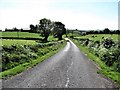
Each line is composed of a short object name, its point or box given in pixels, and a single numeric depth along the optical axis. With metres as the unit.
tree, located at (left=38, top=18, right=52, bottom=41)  131.38
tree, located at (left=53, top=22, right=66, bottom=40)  162.05
